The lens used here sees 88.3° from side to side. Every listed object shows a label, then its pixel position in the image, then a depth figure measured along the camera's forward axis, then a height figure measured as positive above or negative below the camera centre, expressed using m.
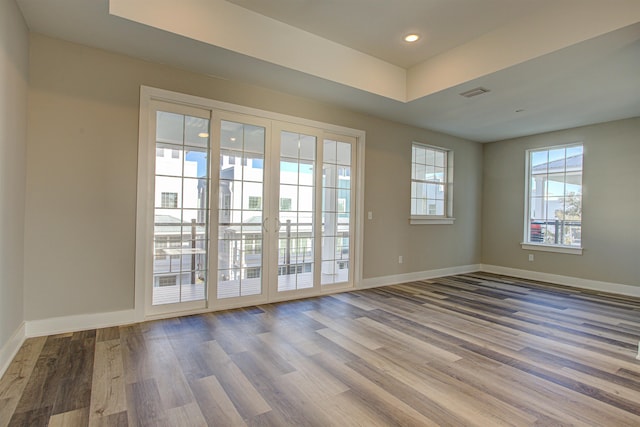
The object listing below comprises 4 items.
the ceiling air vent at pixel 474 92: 3.95 +1.53
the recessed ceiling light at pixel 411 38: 3.49 +1.92
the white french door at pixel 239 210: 3.48 +0.03
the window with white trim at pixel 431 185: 5.84 +0.59
